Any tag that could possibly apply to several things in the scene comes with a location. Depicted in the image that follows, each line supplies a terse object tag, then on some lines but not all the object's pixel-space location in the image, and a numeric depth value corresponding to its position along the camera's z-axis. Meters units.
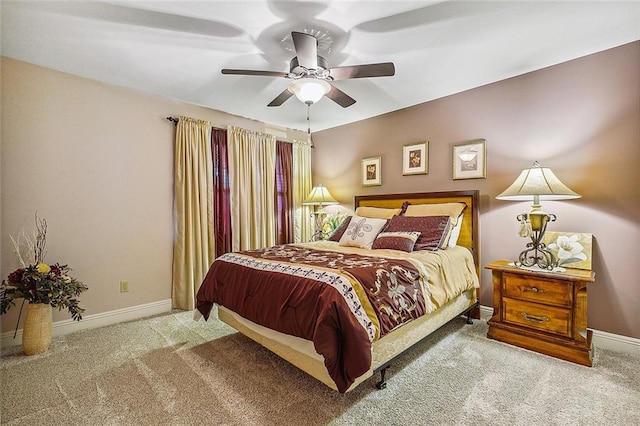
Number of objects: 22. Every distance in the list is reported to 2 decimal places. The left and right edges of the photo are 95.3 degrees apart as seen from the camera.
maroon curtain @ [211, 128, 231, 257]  3.86
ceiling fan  2.01
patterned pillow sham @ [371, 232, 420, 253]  2.79
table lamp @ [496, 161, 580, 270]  2.37
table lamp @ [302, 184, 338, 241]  4.36
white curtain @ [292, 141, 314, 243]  4.83
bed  1.62
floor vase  2.35
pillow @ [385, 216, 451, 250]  2.83
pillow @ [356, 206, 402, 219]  3.54
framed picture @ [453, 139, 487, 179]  3.18
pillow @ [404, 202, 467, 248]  3.01
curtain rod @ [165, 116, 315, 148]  3.48
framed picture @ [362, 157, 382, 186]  4.17
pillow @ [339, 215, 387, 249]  3.10
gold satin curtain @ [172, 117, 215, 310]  3.51
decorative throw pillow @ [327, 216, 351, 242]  3.57
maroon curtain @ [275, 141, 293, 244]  4.60
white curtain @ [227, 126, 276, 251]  4.01
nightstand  2.22
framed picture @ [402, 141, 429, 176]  3.66
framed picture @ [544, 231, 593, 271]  2.48
